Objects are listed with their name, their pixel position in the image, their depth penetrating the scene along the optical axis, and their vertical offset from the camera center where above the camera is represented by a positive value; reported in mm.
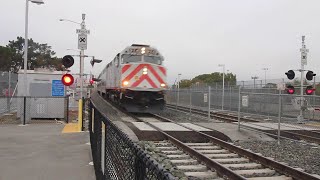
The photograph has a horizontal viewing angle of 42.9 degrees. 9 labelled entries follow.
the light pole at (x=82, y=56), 15035 +1287
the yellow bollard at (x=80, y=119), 14112 -1012
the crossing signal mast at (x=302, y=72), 22203 +1131
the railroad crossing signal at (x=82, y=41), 15344 +1872
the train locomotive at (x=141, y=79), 21375 +627
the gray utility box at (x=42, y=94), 18484 -205
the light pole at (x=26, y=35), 18144 +2452
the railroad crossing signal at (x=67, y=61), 14072 +1017
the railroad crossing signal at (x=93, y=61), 17312 +1271
